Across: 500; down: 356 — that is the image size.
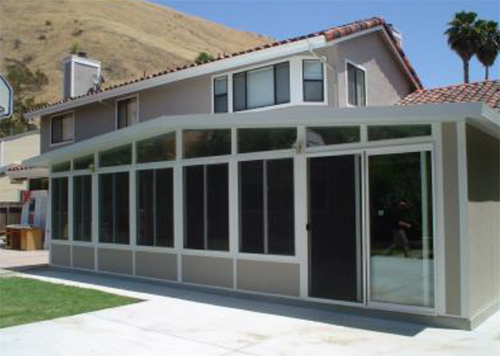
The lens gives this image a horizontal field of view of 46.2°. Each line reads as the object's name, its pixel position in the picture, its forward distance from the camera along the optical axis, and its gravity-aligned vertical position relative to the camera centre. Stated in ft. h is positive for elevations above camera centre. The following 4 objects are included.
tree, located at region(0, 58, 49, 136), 170.40 +45.72
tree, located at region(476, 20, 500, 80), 116.78 +30.85
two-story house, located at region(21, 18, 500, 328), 26.37 +0.29
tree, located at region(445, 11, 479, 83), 117.08 +32.69
